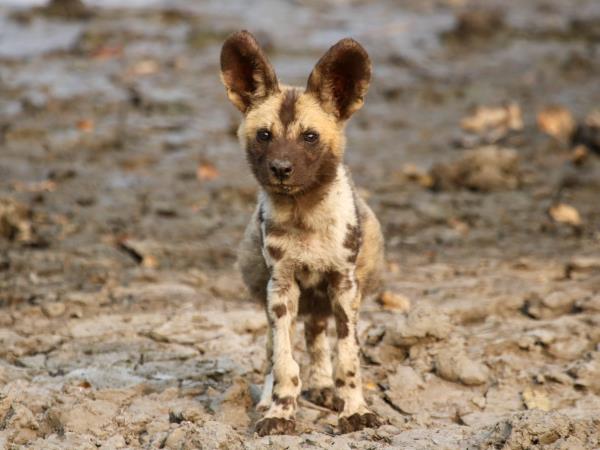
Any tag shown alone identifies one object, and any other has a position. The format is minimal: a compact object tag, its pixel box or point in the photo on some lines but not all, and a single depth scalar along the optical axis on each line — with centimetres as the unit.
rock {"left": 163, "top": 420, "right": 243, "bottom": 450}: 973
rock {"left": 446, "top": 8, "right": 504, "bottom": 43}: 3331
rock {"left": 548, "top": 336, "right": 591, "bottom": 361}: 1291
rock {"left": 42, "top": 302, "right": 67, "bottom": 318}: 1463
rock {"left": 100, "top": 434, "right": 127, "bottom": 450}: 1016
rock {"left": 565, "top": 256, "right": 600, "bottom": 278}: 1605
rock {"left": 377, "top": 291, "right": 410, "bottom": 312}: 1511
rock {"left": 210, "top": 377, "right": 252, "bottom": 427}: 1095
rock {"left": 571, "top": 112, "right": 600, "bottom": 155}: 2266
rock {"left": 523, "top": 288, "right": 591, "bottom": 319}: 1430
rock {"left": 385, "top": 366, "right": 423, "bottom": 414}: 1175
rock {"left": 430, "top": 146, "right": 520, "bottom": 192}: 2134
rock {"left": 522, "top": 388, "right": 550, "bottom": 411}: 1183
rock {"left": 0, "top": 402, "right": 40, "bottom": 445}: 1031
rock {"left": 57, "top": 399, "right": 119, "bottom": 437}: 1049
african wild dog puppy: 1062
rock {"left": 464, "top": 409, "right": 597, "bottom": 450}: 968
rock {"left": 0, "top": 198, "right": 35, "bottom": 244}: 1822
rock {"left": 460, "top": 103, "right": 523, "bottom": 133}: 2551
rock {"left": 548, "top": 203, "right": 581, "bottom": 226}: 1937
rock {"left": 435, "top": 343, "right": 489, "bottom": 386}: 1225
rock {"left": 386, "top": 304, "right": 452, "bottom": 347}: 1283
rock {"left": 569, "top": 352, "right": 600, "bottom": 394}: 1213
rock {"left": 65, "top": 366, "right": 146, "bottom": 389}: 1197
